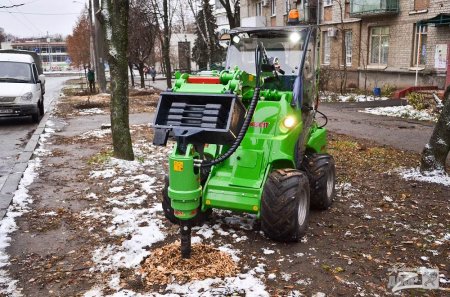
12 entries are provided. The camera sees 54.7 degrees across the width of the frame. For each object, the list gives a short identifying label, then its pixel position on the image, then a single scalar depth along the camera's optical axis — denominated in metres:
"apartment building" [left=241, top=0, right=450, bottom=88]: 19.89
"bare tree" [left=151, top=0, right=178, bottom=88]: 21.44
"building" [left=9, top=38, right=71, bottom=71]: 125.38
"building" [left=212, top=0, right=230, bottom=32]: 46.73
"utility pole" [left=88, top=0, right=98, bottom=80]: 30.88
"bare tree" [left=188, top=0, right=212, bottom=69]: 19.14
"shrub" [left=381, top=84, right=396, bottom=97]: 21.94
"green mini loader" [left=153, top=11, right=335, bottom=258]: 4.09
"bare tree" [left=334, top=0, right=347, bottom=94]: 23.93
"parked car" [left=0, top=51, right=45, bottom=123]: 13.61
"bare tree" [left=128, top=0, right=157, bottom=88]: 28.28
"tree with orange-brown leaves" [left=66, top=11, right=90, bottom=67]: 46.38
